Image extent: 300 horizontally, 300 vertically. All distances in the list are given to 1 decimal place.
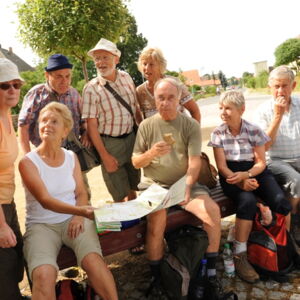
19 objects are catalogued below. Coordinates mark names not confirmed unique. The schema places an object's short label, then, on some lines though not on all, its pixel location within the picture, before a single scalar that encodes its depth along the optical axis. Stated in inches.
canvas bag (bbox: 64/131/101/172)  142.6
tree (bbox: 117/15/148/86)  1520.7
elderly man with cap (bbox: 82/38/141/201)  140.6
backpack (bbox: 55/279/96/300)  101.8
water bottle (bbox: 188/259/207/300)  110.7
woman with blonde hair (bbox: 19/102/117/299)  97.1
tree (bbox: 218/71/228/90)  4249.5
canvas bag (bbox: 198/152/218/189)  139.9
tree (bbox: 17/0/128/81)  329.4
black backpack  109.9
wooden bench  107.3
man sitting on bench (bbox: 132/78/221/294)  116.0
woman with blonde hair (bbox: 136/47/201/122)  143.5
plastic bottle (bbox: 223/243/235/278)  125.0
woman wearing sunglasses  96.7
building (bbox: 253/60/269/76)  5639.8
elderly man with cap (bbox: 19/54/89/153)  136.6
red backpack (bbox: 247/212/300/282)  122.1
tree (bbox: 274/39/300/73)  2226.9
